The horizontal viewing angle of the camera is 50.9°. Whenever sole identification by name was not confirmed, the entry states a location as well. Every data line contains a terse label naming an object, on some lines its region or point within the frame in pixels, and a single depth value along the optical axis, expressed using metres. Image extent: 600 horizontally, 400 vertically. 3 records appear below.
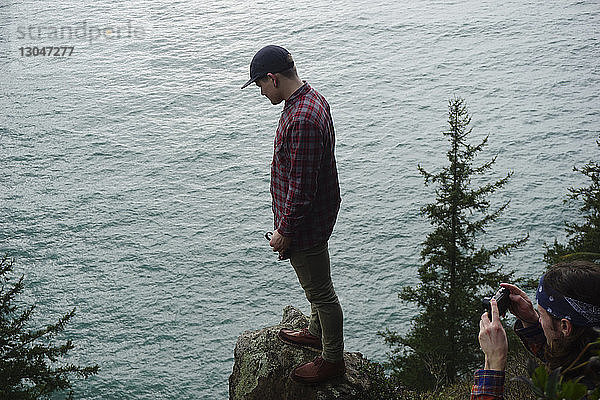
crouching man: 2.18
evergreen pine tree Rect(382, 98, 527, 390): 8.34
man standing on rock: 3.46
